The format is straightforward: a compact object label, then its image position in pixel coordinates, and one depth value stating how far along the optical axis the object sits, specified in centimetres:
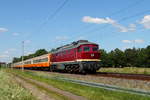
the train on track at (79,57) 2888
